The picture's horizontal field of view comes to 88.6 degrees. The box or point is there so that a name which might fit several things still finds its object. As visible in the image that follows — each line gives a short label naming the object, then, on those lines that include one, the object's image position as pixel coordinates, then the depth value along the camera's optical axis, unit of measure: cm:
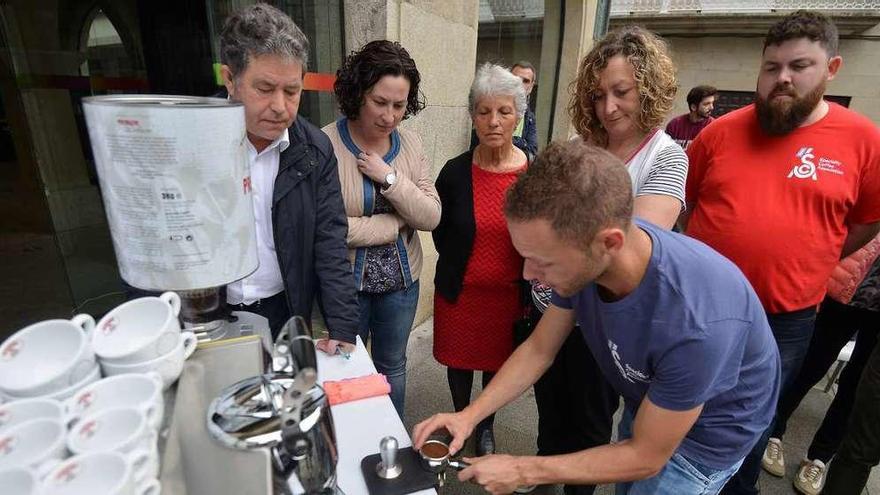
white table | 110
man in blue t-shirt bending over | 98
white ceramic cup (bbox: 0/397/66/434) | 61
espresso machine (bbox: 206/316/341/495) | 71
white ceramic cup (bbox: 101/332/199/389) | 72
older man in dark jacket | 125
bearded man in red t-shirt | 176
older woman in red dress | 208
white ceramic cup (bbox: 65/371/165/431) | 65
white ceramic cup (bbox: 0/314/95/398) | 66
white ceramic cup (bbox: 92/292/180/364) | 73
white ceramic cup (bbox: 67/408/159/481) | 58
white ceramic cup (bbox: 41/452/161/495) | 53
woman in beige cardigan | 189
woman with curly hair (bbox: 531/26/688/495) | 161
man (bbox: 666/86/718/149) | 480
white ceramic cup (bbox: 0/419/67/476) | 55
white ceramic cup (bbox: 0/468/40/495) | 52
